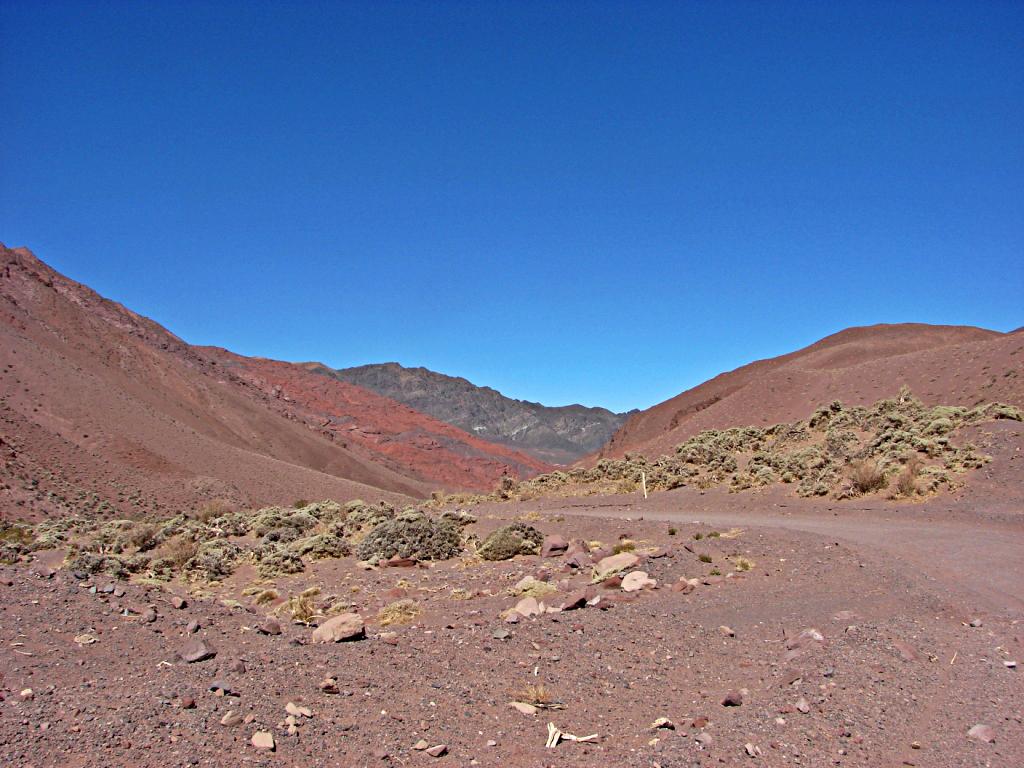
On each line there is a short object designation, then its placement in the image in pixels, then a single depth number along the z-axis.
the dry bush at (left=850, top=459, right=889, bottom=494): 18.41
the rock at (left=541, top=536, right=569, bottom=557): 13.48
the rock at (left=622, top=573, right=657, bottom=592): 10.14
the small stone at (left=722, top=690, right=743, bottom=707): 5.98
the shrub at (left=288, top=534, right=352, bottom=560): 15.09
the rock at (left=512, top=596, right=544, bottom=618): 8.88
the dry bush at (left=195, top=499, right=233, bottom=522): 24.78
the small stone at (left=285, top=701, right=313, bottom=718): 5.39
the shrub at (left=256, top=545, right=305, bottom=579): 13.66
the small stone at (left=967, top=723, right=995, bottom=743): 5.08
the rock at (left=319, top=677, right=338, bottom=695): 5.98
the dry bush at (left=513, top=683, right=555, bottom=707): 6.19
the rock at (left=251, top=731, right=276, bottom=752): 4.80
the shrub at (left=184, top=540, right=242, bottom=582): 13.82
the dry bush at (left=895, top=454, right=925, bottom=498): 17.23
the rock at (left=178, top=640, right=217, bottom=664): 6.31
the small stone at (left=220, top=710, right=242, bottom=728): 4.96
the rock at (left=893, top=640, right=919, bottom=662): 6.79
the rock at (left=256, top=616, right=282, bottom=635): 8.21
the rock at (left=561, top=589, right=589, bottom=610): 9.20
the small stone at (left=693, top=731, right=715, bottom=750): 5.21
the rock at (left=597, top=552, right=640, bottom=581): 11.09
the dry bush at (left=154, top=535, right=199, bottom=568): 14.41
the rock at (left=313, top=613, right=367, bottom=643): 7.91
